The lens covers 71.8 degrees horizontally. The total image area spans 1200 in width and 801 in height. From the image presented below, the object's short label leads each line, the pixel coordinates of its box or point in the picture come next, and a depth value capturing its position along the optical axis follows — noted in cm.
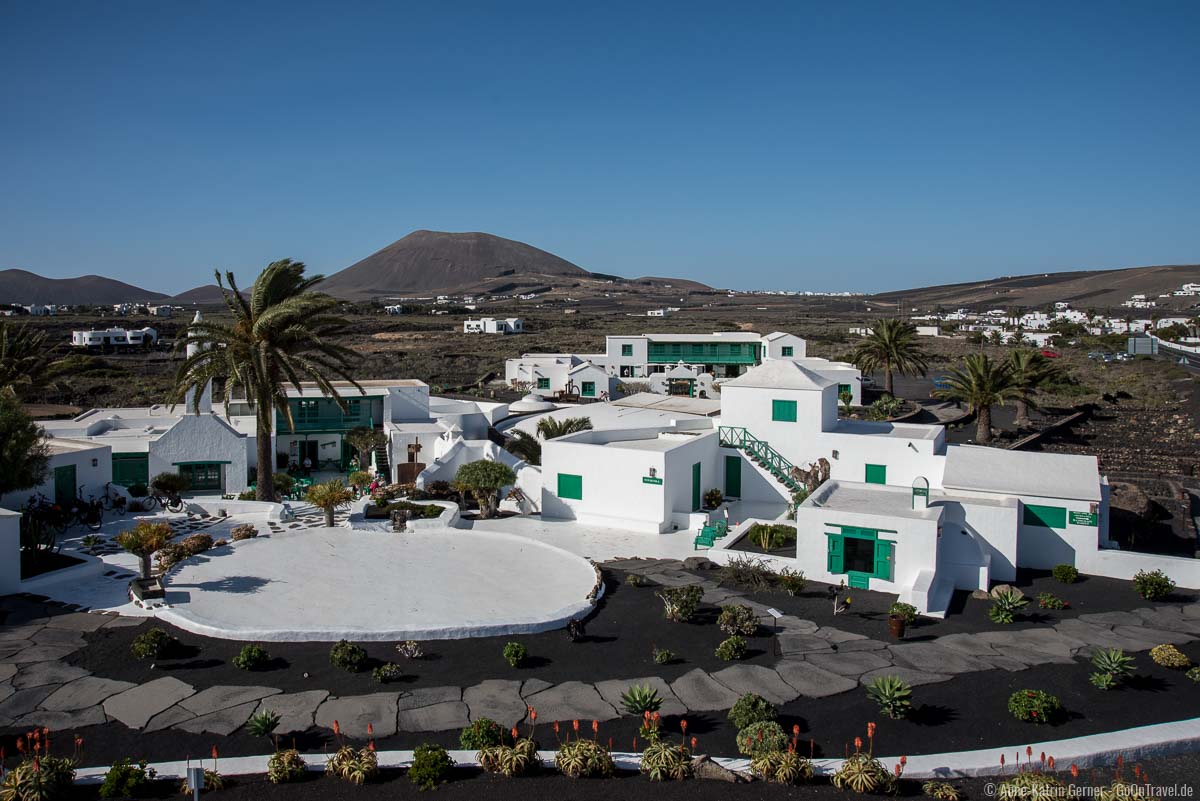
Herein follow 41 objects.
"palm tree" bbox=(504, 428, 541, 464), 3416
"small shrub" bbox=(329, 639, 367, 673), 1392
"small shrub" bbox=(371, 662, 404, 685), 1355
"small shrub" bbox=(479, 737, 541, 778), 1063
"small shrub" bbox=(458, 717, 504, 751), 1123
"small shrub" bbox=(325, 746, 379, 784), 1035
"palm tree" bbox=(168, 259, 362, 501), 2548
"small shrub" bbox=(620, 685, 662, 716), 1249
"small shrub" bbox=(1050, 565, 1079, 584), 2011
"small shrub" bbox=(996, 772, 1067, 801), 1004
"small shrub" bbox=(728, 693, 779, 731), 1213
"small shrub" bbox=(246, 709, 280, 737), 1148
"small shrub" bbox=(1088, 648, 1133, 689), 1385
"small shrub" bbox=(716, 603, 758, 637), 1598
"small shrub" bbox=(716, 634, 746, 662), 1479
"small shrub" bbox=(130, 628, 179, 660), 1412
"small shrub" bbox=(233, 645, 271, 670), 1391
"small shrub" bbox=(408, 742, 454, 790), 1032
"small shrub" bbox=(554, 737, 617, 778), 1062
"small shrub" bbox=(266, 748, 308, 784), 1032
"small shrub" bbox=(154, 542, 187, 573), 1798
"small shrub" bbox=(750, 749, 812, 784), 1057
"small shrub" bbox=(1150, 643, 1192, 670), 1484
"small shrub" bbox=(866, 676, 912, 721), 1257
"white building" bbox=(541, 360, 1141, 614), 1947
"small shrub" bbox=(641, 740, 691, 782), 1058
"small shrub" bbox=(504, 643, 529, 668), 1425
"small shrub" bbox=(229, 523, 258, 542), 2105
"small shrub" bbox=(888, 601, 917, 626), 1683
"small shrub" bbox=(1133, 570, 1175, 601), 1892
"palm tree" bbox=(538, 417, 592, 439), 3522
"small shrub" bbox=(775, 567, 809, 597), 1877
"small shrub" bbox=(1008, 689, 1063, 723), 1248
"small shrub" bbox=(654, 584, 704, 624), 1667
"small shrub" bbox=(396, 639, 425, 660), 1447
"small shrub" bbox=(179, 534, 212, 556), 1931
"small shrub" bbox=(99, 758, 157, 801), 1001
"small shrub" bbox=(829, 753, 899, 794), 1034
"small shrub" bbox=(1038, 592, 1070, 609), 1823
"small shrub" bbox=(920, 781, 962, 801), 1023
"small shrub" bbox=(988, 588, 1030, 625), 1723
